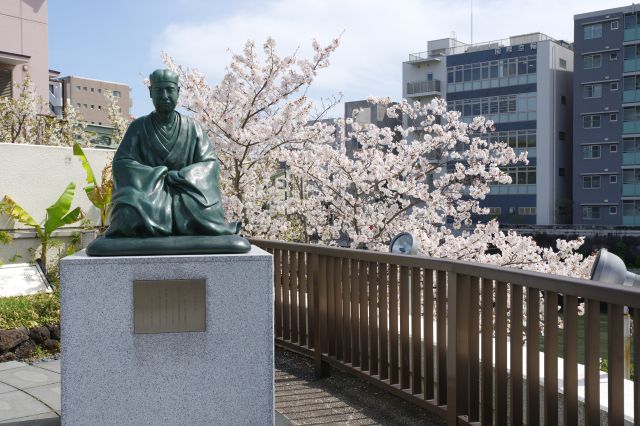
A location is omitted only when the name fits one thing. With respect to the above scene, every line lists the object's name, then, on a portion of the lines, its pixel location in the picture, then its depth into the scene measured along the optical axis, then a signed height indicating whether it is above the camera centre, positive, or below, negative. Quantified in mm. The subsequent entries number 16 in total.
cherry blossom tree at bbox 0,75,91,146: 14961 +1996
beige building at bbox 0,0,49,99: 20228 +5389
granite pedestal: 3977 -958
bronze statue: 4199 +91
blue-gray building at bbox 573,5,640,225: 41500 +5746
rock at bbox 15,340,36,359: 6703 -1578
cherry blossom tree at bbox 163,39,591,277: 10125 +543
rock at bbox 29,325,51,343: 6824 -1436
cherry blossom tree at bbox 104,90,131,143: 15833 +2443
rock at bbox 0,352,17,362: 6546 -1621
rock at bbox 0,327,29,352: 6582 -1432
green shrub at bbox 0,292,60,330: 6859 -1233
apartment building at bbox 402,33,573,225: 44750 +6941
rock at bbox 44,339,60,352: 6898 -1570
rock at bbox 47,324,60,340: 6934 -1417
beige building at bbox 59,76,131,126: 63816 +11383
